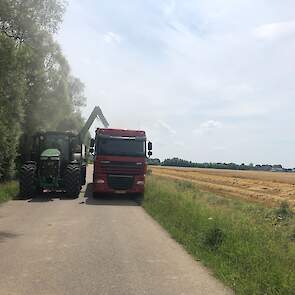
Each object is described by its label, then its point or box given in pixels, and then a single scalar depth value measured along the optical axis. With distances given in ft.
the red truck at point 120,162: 50.03
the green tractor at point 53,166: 48.94
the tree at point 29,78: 30.31
